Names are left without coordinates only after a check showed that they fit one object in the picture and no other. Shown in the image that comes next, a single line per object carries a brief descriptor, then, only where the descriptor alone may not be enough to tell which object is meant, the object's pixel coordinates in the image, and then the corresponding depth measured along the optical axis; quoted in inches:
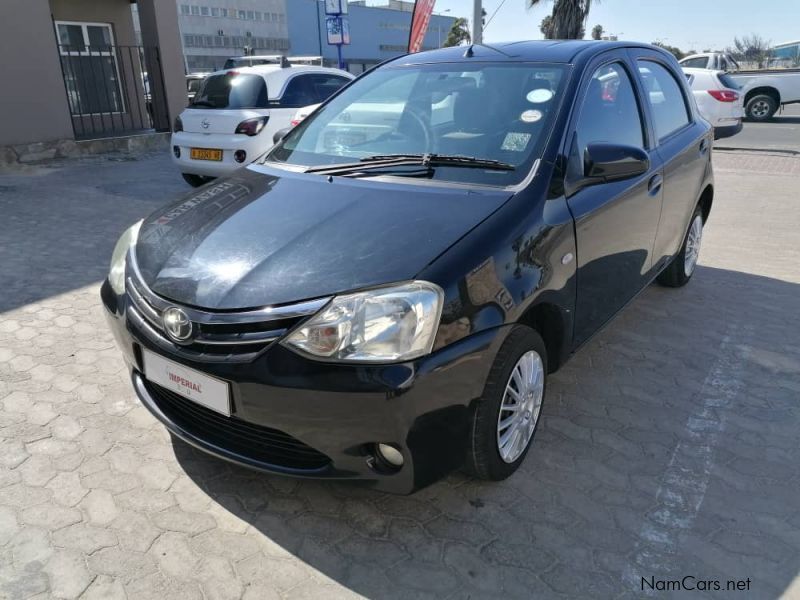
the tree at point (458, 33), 2694.4
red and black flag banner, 768.3
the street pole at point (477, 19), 722.2
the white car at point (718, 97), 507.5
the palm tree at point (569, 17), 785.6
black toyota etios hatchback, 78.5
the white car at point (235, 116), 295.9
